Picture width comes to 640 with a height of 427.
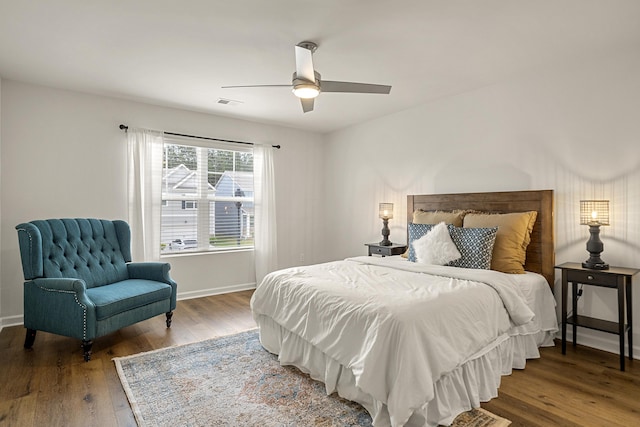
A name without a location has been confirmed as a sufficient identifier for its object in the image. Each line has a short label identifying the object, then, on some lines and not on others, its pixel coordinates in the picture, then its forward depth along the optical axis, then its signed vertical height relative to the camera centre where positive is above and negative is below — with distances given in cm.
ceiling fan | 246 +98
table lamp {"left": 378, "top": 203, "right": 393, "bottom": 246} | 461 -12
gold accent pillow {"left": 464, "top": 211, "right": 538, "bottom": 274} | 311 -29
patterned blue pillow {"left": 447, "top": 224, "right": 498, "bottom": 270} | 305 -36
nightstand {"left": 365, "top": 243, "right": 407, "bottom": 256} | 442 -54
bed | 183 -75
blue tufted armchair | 281 -69
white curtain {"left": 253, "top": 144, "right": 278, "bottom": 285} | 528 -7
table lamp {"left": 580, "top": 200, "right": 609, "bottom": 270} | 280 -14
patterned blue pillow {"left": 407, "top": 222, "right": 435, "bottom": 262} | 357 -26
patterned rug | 200 -124
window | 466 +18
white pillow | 318 -38
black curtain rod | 421 +100
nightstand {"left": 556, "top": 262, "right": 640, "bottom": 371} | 261 -69
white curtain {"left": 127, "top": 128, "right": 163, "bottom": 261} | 426 +23
